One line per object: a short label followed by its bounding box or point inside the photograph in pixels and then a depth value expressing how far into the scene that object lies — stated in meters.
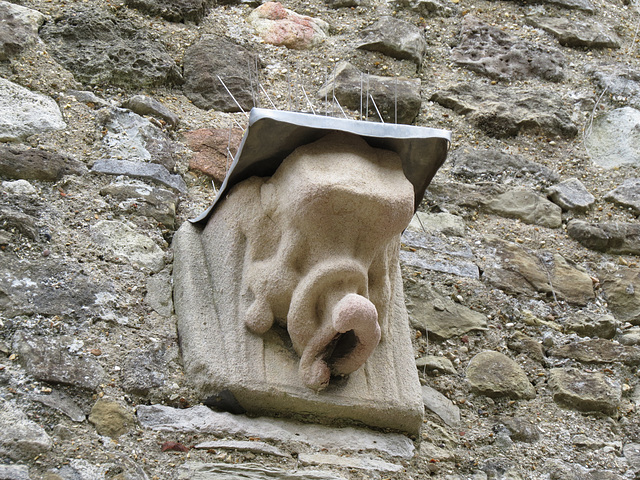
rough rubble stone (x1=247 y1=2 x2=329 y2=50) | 3.62
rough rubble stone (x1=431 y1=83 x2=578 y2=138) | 3.49
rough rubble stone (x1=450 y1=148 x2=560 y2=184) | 3.31
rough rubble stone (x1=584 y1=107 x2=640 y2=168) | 3.52
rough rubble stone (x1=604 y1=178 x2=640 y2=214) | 3.31
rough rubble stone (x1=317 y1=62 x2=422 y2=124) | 3.40
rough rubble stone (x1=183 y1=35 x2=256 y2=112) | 3.21
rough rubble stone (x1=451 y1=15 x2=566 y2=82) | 3.77
